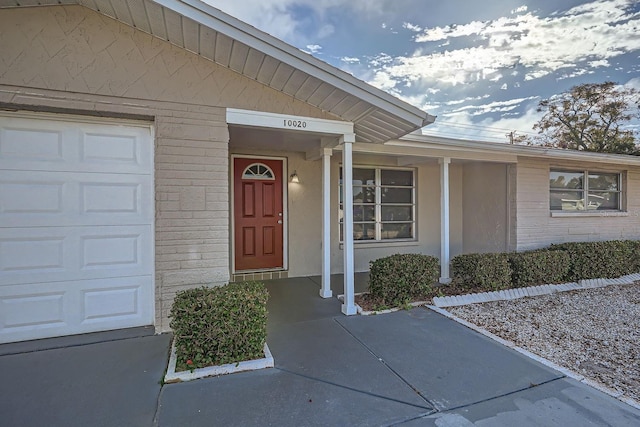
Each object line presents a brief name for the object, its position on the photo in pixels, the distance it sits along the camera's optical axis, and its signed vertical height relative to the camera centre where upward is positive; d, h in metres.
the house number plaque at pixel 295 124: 3.98 +1.11
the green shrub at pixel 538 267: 5.71 -1.05
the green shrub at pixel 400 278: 4.77 -1.03
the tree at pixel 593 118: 15.80 +4.96
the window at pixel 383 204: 7.09 +0.16
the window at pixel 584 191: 7.47 +0.47
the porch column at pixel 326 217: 5.14 -0.10
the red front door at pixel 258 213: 6.08 -0.03
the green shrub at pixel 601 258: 6.30 -1.00
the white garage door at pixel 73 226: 3.22 -0.15
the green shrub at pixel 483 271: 5.35 -1.04
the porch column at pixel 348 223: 4.43 -0.18
